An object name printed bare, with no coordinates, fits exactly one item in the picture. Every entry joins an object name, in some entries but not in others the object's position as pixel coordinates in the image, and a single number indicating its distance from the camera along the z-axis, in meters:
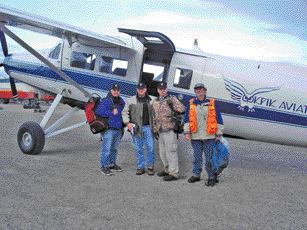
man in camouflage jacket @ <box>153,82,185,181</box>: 7.96
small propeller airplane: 8.78
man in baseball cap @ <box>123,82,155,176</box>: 8.25
